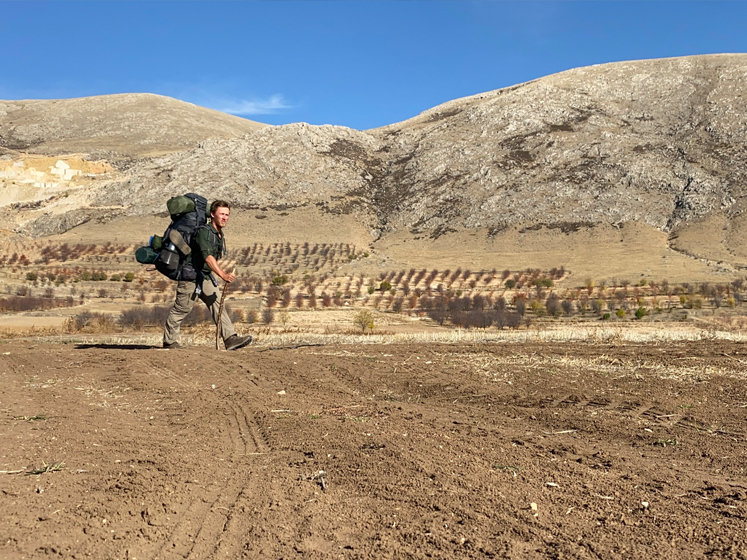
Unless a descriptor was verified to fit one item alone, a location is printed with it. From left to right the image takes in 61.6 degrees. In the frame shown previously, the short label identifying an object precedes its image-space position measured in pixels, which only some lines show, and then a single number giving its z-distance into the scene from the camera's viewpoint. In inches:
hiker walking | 381.2
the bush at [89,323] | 712.4
